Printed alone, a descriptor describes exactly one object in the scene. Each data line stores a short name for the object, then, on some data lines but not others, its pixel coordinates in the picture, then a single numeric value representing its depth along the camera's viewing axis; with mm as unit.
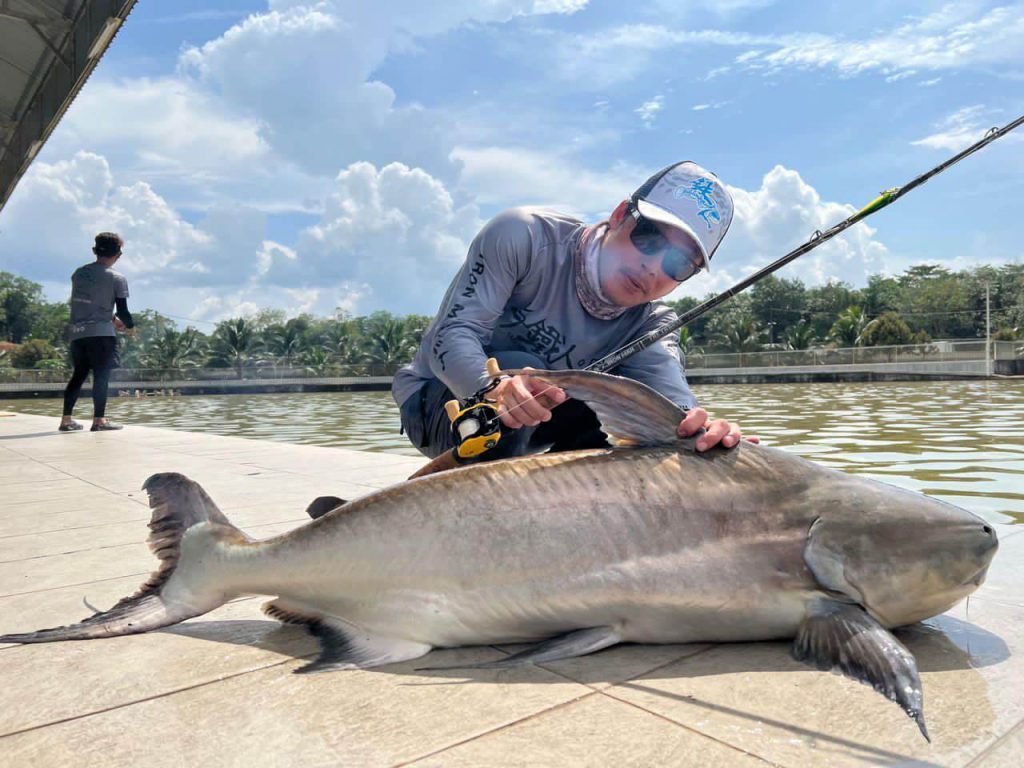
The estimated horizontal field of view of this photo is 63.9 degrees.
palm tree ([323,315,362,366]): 70250
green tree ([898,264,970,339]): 71062
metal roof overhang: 9266
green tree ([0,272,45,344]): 86688
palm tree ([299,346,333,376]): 67938
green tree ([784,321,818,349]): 61781
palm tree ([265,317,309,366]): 71500
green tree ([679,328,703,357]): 59256
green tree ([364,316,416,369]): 67812
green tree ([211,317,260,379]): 65938
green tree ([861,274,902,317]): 74175
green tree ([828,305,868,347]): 59875
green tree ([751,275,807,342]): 82375
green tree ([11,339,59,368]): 61562
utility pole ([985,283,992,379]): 36281
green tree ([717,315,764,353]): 65000
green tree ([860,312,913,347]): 53250
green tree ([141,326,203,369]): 64250
